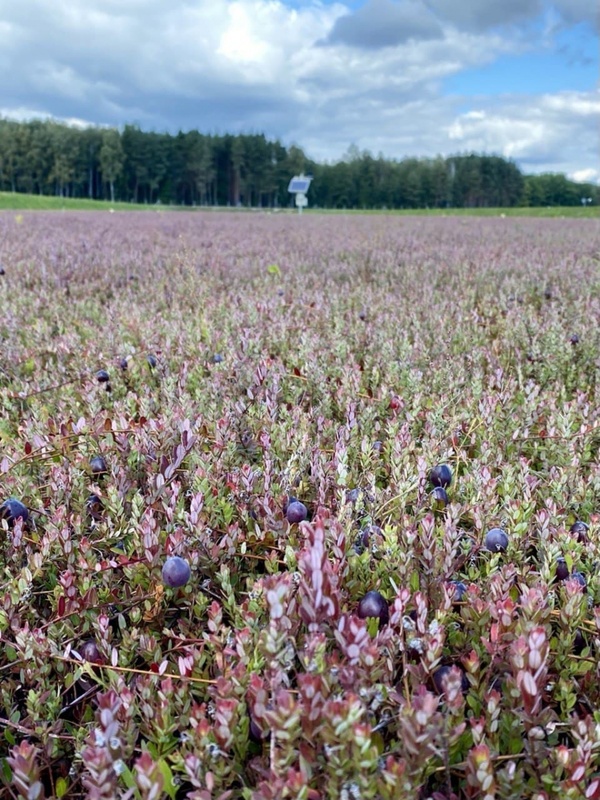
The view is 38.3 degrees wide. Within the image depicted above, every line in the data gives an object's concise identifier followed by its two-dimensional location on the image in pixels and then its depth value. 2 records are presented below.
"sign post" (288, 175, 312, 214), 24.45
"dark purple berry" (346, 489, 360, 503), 0.66
